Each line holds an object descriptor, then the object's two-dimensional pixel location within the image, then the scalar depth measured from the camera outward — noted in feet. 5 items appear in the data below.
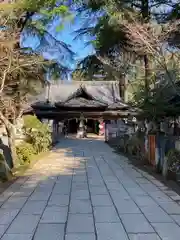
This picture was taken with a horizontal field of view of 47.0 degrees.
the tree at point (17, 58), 18.13
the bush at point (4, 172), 16.75
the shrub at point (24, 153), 23.84
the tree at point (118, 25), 26.12
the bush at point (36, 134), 30.02
